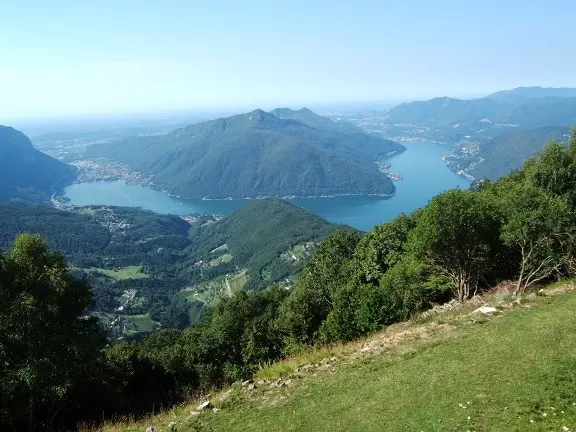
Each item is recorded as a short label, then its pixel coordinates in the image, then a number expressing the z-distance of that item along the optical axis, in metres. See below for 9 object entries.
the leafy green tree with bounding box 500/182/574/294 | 23.39
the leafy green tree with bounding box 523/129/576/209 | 30.53
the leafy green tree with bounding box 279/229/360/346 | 34.41
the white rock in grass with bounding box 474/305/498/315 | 19.73
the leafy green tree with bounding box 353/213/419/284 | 39.16
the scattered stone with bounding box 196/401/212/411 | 14.77
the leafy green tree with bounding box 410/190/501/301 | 24.88
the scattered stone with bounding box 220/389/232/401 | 15.47
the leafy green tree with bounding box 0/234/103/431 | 16.67
